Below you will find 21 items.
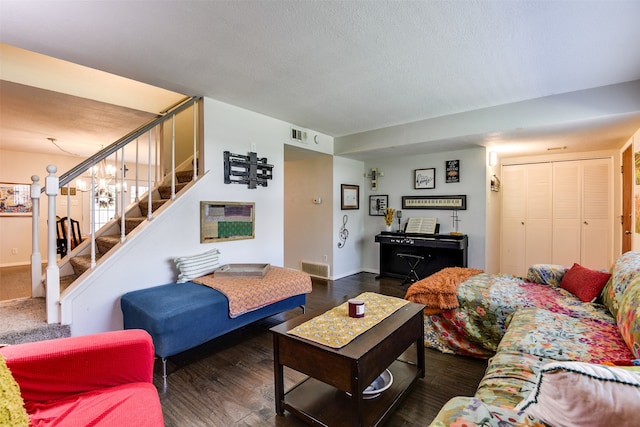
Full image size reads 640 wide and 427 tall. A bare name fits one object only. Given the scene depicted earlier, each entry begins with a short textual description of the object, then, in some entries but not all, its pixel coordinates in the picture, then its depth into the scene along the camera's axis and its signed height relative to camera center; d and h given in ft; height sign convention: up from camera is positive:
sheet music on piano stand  16.25 -0.76
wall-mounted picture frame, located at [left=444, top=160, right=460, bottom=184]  15.71 +2.17
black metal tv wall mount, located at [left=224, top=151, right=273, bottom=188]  11.55 +1.75
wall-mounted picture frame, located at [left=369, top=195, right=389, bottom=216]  18.30 +0.48
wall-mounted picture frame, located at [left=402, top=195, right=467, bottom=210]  15.61 +0.52
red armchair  3.88 -2.51
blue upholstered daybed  7.07 -2.62
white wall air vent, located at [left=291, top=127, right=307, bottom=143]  14.25 +3.77
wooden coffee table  5.02 -2.86
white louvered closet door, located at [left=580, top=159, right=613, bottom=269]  14.85 -0.15
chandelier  16.16 +1.65
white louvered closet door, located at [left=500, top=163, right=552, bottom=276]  16.49 -0.28
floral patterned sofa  2.47 -2.36
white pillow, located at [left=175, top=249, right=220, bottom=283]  9.79 -1.79
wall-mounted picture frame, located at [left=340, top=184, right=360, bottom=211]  17.51 +0.93
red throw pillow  7.88 -1.98
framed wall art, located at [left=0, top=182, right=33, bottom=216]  18.79 +0.89
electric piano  14.92 -2.19
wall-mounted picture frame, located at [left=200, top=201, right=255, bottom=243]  10.91 -0.33
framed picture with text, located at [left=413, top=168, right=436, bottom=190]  16.57 +1.87
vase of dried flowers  17.42 -0.25
